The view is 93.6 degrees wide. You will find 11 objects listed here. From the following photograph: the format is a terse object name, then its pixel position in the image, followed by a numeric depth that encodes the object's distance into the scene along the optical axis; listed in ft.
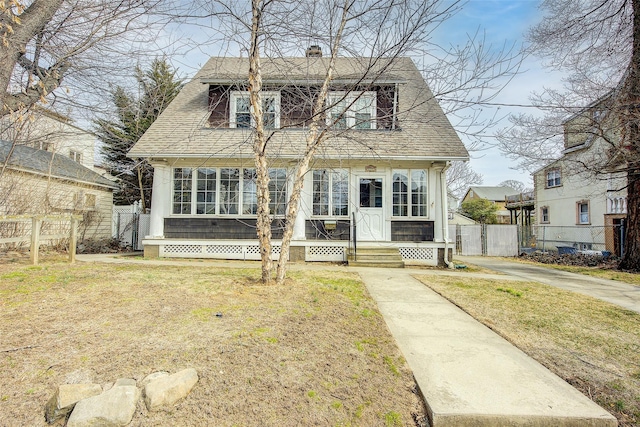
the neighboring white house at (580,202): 32.40
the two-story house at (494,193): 146.51
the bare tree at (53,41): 13.60
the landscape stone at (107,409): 6.14
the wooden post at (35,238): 22.43
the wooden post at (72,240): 24.40
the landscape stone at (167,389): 6.64
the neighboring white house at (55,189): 32.60
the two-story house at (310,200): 31.94
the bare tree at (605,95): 29.07
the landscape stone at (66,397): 6.30
